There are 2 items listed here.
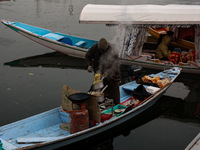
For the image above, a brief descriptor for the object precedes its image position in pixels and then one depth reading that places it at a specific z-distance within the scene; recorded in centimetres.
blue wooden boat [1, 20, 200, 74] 1129
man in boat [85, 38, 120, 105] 667
